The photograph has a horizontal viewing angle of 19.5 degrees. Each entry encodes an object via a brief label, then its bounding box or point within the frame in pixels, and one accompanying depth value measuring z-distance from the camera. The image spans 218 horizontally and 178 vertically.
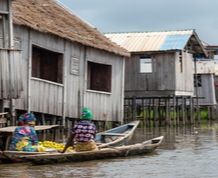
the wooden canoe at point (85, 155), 13.25
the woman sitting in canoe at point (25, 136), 13.45
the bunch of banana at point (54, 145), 14.69
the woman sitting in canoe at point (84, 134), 14.28
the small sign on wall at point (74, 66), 22.04
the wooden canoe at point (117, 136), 17.17
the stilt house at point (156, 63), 32.09
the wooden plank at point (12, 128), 14.15
